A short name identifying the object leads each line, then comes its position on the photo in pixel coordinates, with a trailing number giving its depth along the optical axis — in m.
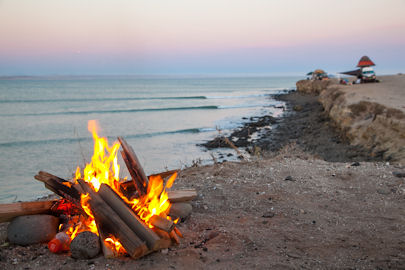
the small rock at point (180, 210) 4.18
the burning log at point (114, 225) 3.15
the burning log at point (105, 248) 3.22
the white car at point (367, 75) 28.61
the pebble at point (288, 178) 5.67
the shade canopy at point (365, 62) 27.53
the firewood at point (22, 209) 3.65
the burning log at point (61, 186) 3.78
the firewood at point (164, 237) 3.32
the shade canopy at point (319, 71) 48.53
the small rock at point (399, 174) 5.66
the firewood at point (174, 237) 3.48
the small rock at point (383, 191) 5.09
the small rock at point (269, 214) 4.41
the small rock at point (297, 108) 29.48
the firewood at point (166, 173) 4.56
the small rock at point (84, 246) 3.25
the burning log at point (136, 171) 3.88
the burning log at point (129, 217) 3.21
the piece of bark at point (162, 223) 3.30
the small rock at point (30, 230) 3.56
